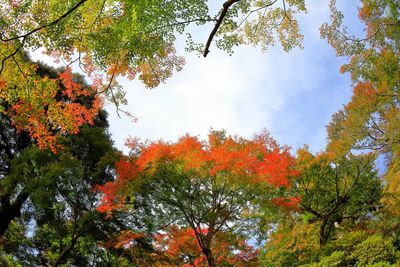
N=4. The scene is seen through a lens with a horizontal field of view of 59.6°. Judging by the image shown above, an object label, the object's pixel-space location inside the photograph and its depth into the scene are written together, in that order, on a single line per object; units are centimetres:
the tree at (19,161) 1155
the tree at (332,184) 1439
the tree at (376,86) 1091
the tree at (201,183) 1152
